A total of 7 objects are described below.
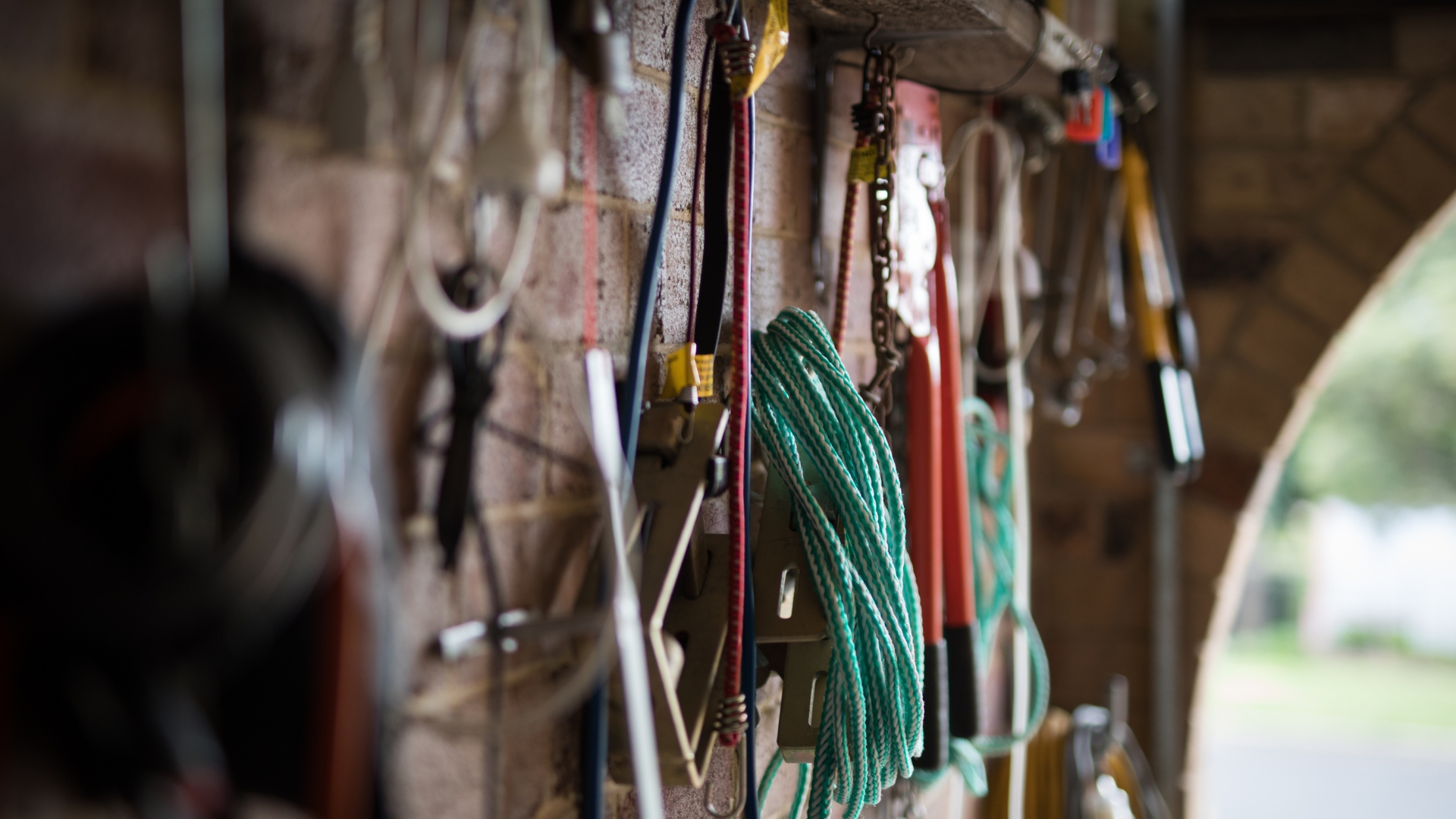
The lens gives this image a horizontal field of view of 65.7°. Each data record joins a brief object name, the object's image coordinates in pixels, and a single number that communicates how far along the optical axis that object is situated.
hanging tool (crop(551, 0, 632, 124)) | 0.66
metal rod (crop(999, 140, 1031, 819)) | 1.58
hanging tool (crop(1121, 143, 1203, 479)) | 1.74
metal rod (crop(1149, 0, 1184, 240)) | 2.26
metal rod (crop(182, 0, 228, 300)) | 0.54
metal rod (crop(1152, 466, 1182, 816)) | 2.34
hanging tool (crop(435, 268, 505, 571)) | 0.69
